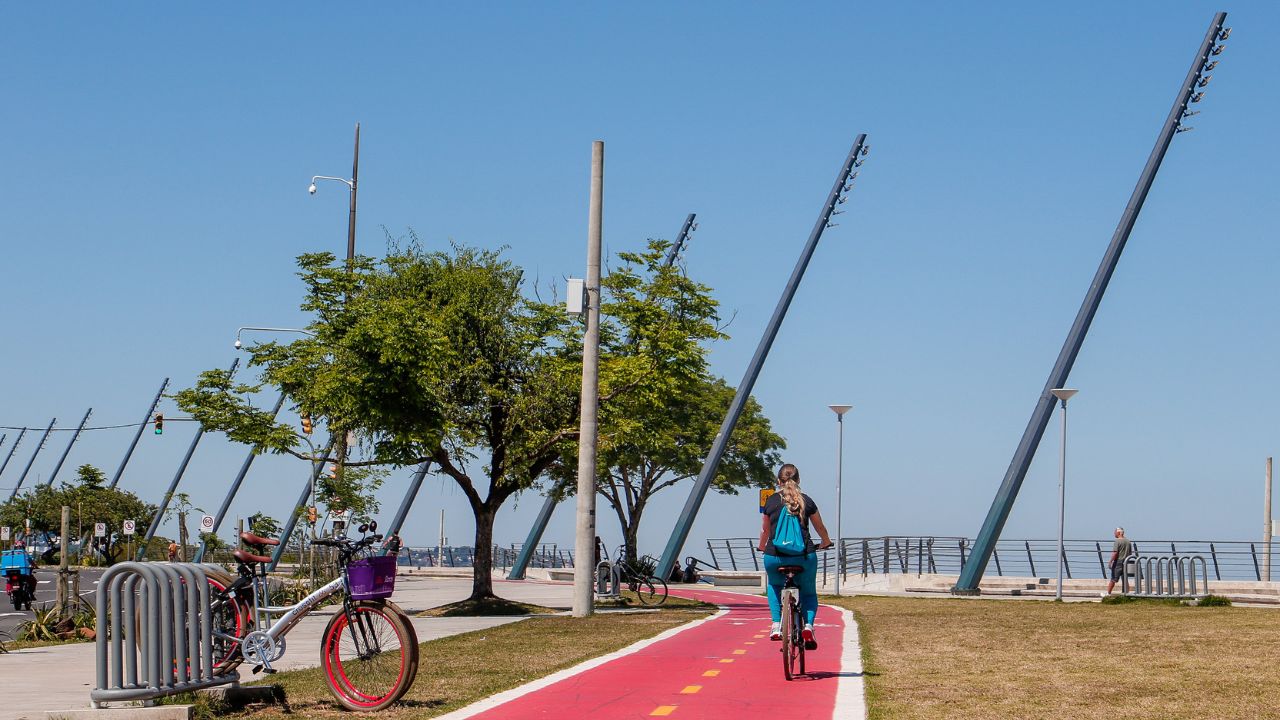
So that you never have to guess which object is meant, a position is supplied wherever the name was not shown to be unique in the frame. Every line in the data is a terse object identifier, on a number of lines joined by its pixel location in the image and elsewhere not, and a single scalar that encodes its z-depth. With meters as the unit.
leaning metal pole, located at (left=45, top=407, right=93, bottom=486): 115.25
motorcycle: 30.83
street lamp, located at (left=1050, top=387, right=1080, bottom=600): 33.62
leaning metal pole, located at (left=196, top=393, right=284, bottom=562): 75.75
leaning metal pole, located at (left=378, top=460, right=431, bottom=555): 62.62
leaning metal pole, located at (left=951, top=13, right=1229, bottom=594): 36.81
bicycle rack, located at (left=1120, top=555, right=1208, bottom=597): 29.81
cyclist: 11.96
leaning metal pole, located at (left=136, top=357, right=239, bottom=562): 86.62
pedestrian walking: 33.12
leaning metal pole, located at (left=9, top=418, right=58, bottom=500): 117.21
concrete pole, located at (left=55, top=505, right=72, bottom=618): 19.73
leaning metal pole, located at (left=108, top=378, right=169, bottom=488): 100.12
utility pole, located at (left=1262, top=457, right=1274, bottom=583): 39.38
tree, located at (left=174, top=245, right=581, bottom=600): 25.22
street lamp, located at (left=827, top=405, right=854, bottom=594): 35.41
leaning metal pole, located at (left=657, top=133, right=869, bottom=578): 45.28
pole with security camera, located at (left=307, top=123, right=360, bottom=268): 33.09
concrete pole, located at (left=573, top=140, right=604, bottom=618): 22.73
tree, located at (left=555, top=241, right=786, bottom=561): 27.98
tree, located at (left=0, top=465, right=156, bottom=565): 85.69
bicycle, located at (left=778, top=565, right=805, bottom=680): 11.70
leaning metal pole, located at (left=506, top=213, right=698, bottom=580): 55.12
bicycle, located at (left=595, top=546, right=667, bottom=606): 27.81
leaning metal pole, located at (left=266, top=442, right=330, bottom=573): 28.75
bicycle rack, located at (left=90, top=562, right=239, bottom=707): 8.95
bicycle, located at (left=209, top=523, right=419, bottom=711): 9.77
